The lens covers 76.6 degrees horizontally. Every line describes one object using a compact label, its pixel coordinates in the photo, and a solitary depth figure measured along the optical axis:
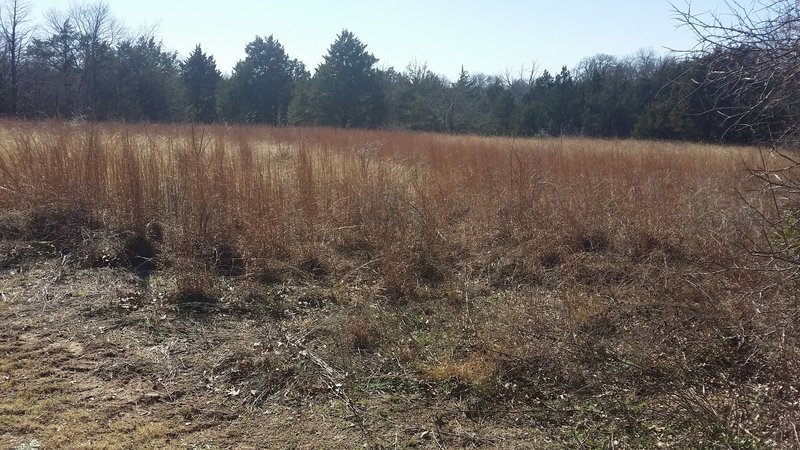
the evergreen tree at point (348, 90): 31.03
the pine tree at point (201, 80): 31.95
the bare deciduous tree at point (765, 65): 2.60
